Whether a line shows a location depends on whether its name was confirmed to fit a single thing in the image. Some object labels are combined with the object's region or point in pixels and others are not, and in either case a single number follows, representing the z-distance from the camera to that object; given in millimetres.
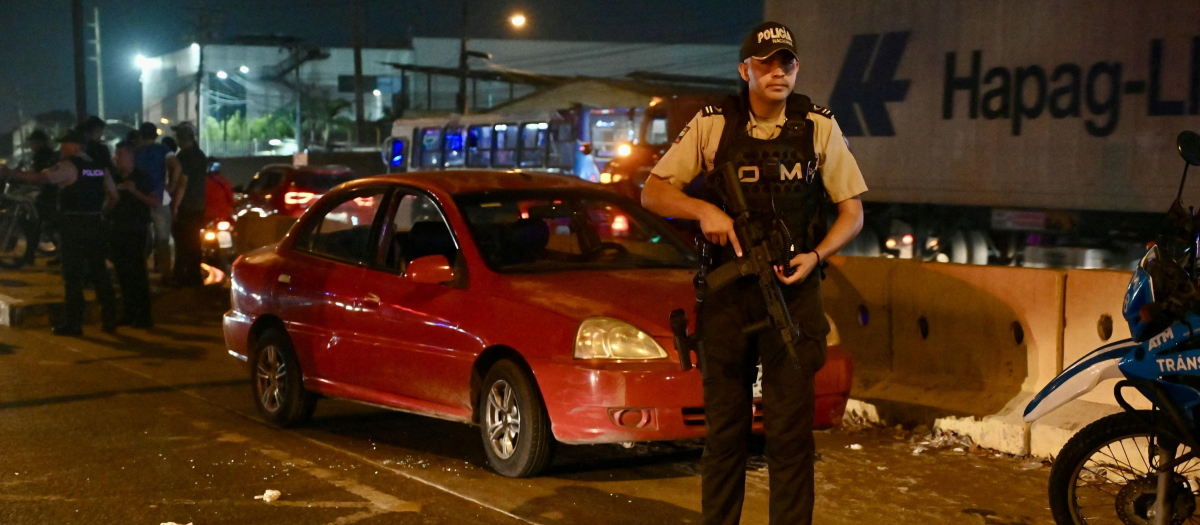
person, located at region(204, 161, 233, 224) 14148
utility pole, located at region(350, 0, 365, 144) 37969
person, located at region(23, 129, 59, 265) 15633
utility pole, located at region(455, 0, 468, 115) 42188
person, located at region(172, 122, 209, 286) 13273
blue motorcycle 3988
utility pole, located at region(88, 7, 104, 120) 58062
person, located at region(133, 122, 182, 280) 12344
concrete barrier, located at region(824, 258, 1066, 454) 6285
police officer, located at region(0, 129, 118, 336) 10516
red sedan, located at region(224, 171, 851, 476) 5352
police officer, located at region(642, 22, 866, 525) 3738
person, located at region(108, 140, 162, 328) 10953
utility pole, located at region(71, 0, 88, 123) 21484
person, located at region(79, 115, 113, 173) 12484
